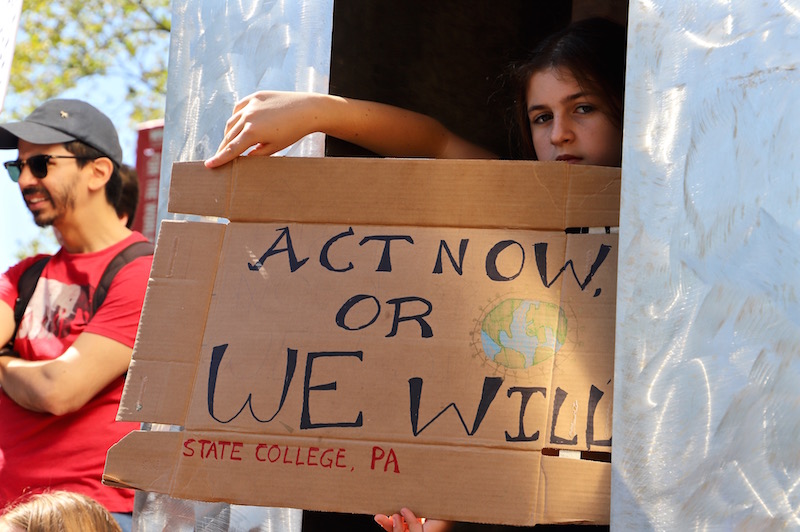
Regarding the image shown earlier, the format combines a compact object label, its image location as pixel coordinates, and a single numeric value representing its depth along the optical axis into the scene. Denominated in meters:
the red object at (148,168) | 6.82
